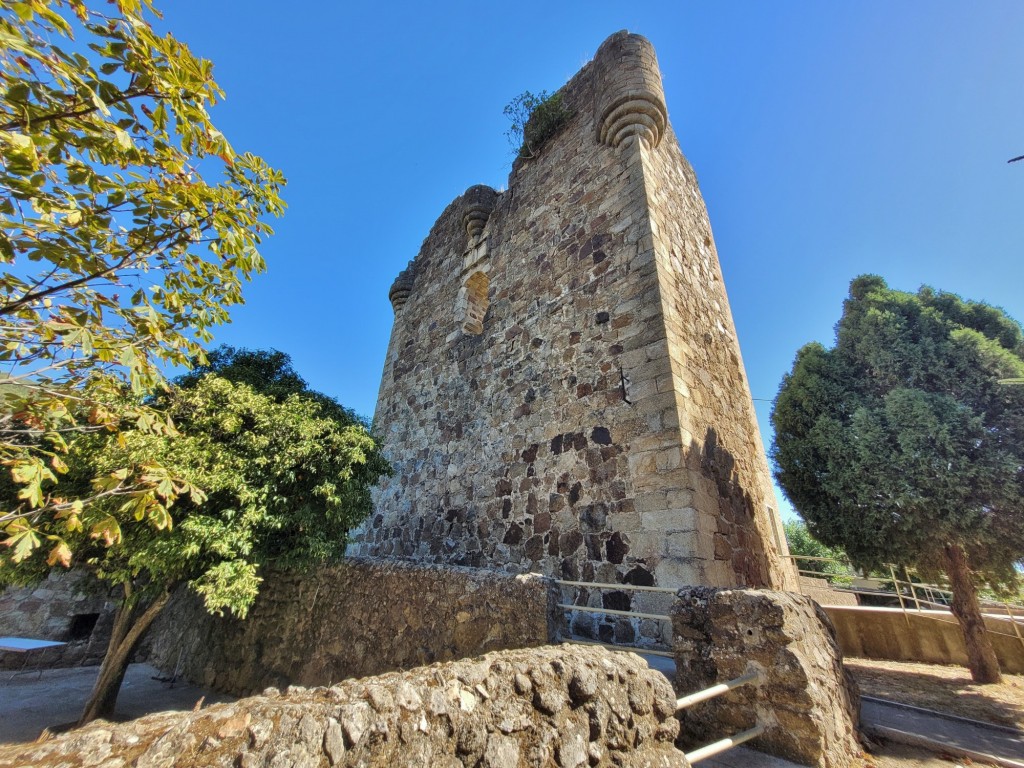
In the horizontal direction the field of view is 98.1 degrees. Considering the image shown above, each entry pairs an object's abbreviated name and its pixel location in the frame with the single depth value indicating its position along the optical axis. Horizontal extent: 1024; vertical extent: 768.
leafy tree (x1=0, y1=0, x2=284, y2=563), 1.82
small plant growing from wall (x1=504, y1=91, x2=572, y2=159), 8.27
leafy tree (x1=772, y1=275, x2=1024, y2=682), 5.75
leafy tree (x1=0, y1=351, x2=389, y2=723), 4.37
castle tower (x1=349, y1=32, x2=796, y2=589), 4.73
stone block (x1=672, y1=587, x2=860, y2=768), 2.33
